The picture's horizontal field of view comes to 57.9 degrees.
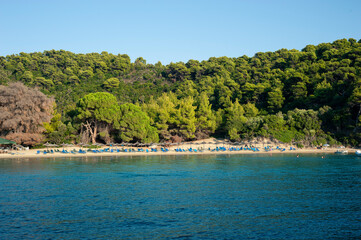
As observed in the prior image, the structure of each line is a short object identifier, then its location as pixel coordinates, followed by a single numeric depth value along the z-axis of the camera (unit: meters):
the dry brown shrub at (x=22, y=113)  51.03
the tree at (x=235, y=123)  63.00
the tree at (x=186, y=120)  63.31
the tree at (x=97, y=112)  59.09
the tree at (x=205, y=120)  65.12
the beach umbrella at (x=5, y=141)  48.95
